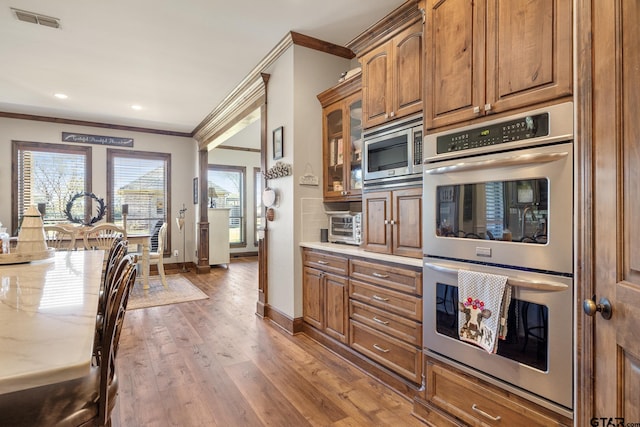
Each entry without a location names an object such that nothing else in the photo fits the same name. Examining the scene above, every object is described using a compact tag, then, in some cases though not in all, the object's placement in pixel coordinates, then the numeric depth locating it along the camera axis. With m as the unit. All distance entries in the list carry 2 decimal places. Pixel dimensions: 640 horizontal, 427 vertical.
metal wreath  4.73
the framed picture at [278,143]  3.30
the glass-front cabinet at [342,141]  2.88
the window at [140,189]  6.03
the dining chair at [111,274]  1.19
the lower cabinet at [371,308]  1.99
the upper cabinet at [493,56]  1.30
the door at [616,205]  0.93
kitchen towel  1.44
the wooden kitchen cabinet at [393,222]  2.07
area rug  4.18
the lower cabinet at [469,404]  1.37
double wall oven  1.29
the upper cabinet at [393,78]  2.08
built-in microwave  2.10
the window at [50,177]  5.31
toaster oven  2.84
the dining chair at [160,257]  4.90
